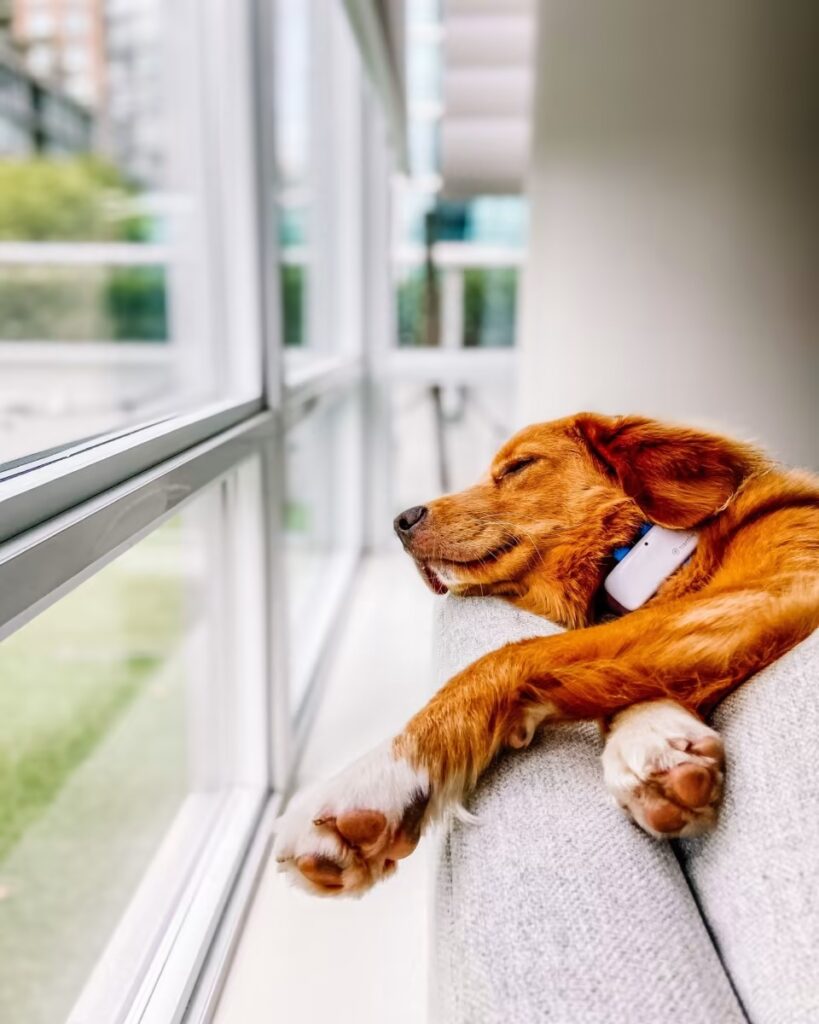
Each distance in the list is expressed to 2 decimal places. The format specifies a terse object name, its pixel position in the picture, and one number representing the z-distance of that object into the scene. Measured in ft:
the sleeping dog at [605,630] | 1.64
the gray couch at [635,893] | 1.44
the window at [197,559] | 2.96
